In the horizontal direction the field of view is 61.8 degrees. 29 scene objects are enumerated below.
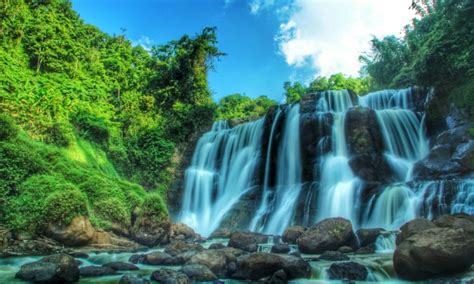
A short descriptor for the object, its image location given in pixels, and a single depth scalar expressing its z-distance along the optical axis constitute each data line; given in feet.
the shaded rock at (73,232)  40.42
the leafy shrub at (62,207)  40.55
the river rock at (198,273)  27.77
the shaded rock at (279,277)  27.12
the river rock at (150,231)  48.72
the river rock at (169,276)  26.00
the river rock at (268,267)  28.09
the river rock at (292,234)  44.46
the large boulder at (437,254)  25.52
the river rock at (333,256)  33.53
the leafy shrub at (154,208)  51.11
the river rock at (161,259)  33.86
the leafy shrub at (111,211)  50.39
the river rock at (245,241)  39.69
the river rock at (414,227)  32.91
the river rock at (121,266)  31.48
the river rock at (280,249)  37.30
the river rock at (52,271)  26.71
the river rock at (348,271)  27.61
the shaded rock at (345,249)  36.50
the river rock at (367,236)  39.40
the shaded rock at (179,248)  38.08
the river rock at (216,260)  29.71
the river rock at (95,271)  29.21
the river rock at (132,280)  25.20
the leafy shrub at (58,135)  70.28
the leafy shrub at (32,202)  40.47
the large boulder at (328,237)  37.06
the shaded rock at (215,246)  40.52
